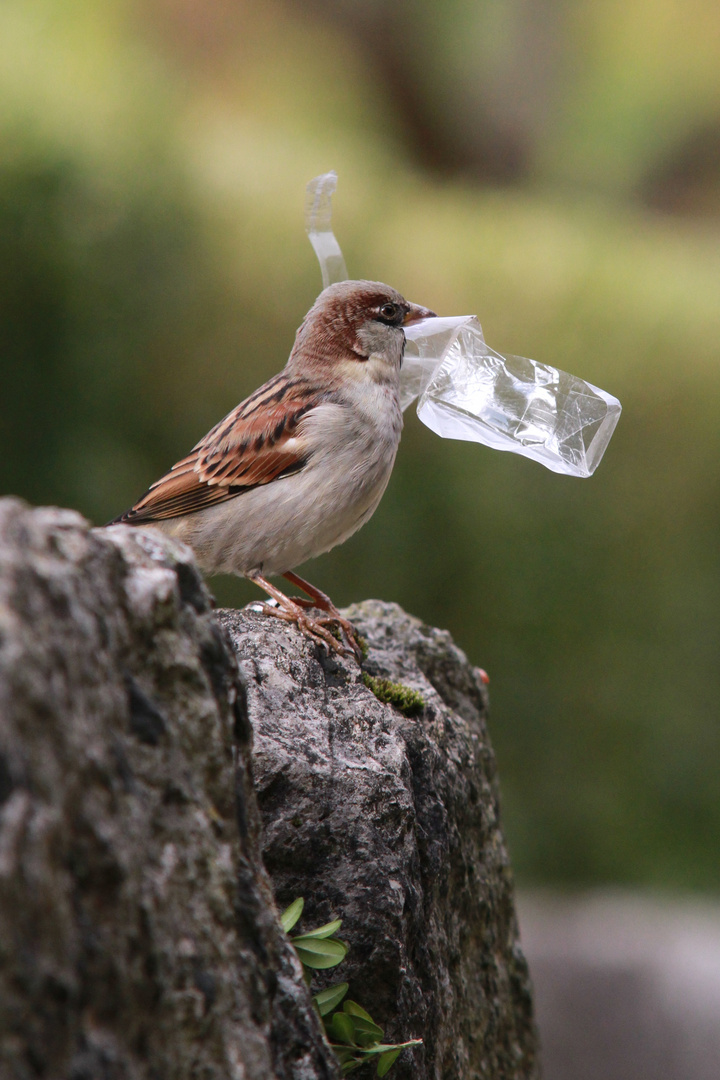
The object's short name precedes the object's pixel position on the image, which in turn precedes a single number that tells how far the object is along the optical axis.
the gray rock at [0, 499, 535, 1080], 2.60
